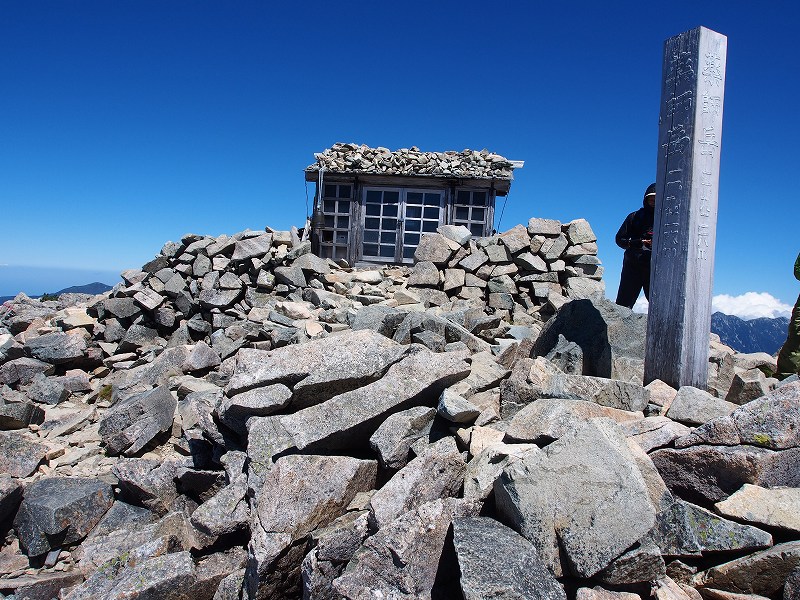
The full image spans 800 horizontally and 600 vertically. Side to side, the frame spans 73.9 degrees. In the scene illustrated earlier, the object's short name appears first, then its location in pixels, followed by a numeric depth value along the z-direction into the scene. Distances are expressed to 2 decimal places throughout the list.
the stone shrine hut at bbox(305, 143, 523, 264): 15.21
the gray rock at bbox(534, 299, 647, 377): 5.72
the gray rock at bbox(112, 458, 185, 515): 5.66
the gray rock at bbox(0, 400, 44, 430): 8.14
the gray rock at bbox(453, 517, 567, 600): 2.63
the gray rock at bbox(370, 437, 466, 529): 3.51
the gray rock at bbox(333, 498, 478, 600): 3.05
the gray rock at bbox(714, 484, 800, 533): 2.92
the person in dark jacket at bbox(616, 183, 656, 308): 7.29
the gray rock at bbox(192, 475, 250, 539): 4.49
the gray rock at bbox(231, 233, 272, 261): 12.97
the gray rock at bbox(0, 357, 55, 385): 10.30
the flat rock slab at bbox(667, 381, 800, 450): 3.38
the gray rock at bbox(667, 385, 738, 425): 3.93
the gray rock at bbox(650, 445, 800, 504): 3.26
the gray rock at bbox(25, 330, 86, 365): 11.09
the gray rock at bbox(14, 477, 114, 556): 5.47
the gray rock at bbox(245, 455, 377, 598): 3.65
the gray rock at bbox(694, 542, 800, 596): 2.69
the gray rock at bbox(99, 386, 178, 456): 6.87
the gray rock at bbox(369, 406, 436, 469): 4.14
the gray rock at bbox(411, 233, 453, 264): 12.84
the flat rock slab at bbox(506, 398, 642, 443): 3.60
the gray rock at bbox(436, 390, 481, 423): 4.22
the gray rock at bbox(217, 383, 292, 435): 4.86
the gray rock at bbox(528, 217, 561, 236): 13.04
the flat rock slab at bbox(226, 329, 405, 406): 4.90
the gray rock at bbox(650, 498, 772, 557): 2.86
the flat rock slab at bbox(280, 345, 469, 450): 4.33
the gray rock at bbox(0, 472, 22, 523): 5.71
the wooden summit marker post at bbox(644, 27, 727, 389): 4.93
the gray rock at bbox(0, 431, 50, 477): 6.64
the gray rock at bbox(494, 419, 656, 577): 2.78
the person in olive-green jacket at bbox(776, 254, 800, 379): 5.43
